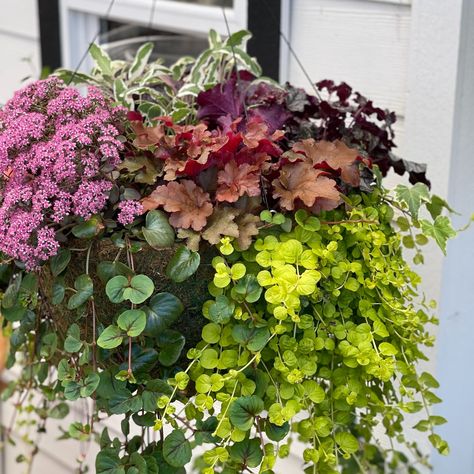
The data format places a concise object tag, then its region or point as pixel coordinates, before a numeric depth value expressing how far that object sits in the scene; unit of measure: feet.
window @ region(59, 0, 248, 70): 5.90
